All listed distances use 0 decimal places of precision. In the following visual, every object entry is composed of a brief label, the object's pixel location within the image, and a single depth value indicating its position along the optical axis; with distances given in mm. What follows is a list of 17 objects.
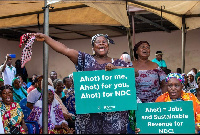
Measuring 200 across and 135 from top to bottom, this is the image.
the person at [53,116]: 5529
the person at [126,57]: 5941
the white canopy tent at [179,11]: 6570
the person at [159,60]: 10828
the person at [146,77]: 4668
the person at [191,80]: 9672
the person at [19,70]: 12953
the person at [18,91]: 7621
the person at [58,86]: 7191
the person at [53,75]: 9918
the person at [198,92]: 6115
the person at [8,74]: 9430
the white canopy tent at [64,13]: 5848
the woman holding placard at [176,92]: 4266
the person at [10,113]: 5062
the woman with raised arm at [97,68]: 3789
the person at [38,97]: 5859
